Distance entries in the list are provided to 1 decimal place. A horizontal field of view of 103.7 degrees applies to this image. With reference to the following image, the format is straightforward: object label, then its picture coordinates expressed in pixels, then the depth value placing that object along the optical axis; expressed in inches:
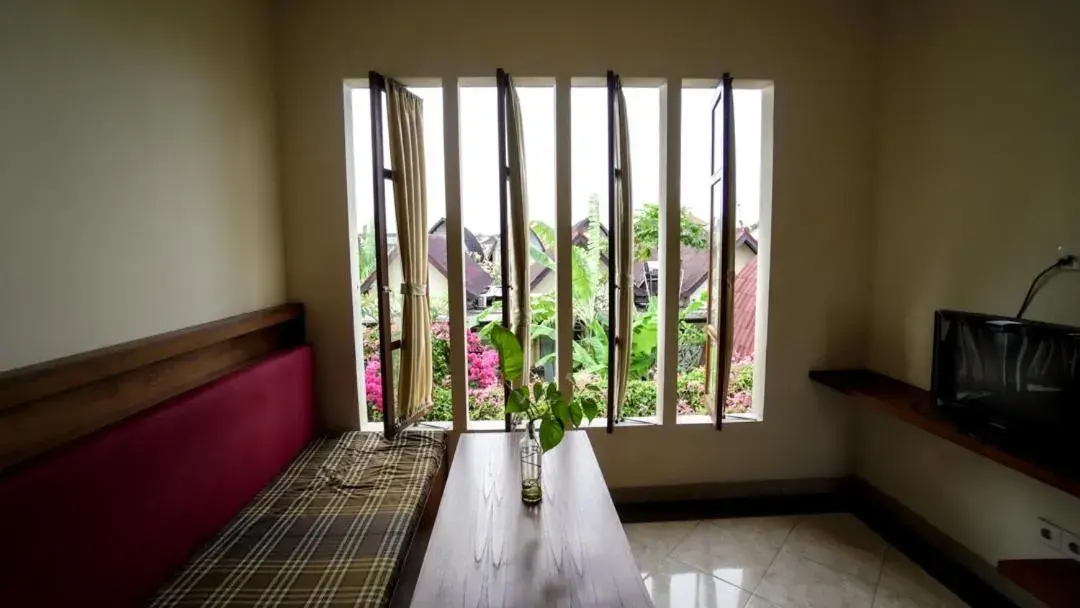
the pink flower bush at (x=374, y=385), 102.7
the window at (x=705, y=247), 97.5
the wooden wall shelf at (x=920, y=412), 52.6
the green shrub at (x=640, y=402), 110.3
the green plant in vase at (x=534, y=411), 51.7
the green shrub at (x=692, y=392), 106.7
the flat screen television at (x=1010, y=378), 53.7
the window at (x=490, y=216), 94.2
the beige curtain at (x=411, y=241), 87.0
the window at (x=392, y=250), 92.8
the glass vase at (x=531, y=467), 55.1
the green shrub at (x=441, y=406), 103.0
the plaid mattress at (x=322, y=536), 49.2
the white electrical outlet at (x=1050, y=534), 62.6
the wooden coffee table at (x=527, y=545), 40.9
